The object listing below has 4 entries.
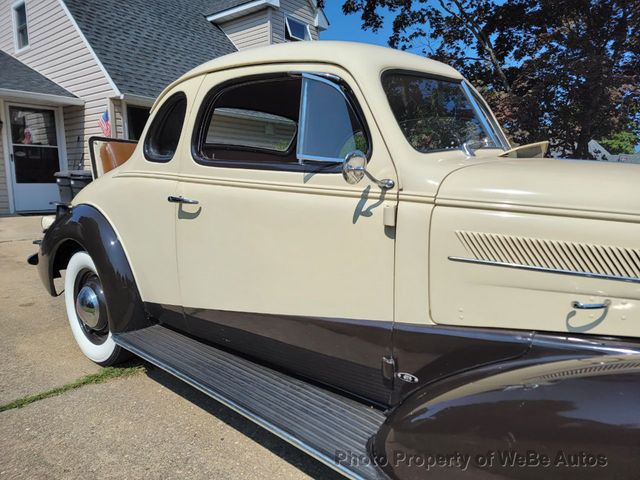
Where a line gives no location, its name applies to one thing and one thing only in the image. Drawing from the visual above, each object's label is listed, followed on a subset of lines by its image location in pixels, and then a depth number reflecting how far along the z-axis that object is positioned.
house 10.77
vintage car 1.50
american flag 10.68
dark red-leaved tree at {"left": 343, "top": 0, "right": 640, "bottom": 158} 7.33
